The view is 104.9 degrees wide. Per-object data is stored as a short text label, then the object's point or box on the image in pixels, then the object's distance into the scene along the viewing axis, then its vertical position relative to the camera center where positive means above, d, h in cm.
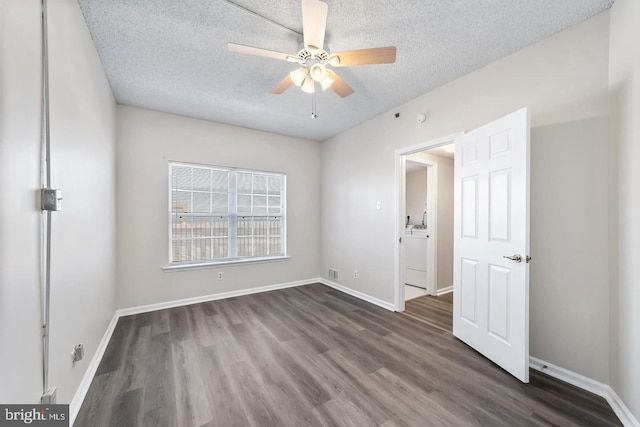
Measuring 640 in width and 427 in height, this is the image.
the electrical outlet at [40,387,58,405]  123 -94
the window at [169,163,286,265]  375 -2
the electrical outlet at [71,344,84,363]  163 -95
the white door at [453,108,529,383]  195 -26
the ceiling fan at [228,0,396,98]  157 +119
